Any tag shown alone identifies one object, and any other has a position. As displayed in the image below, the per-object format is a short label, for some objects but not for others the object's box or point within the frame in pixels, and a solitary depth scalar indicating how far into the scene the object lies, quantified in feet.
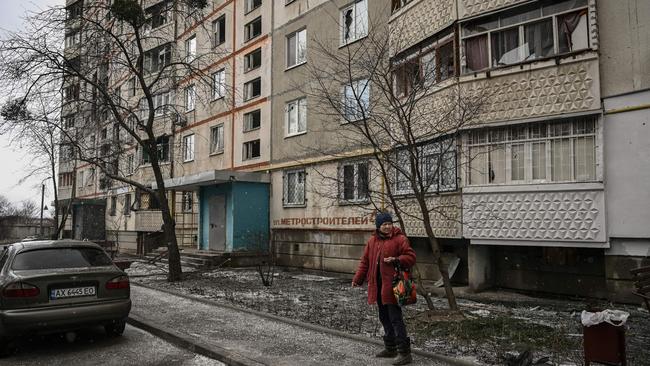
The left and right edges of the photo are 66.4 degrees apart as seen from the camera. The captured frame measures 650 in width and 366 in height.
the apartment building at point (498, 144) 31.42
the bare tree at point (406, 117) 27.53
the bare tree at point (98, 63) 42.96
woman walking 18.38
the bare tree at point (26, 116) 45.69
